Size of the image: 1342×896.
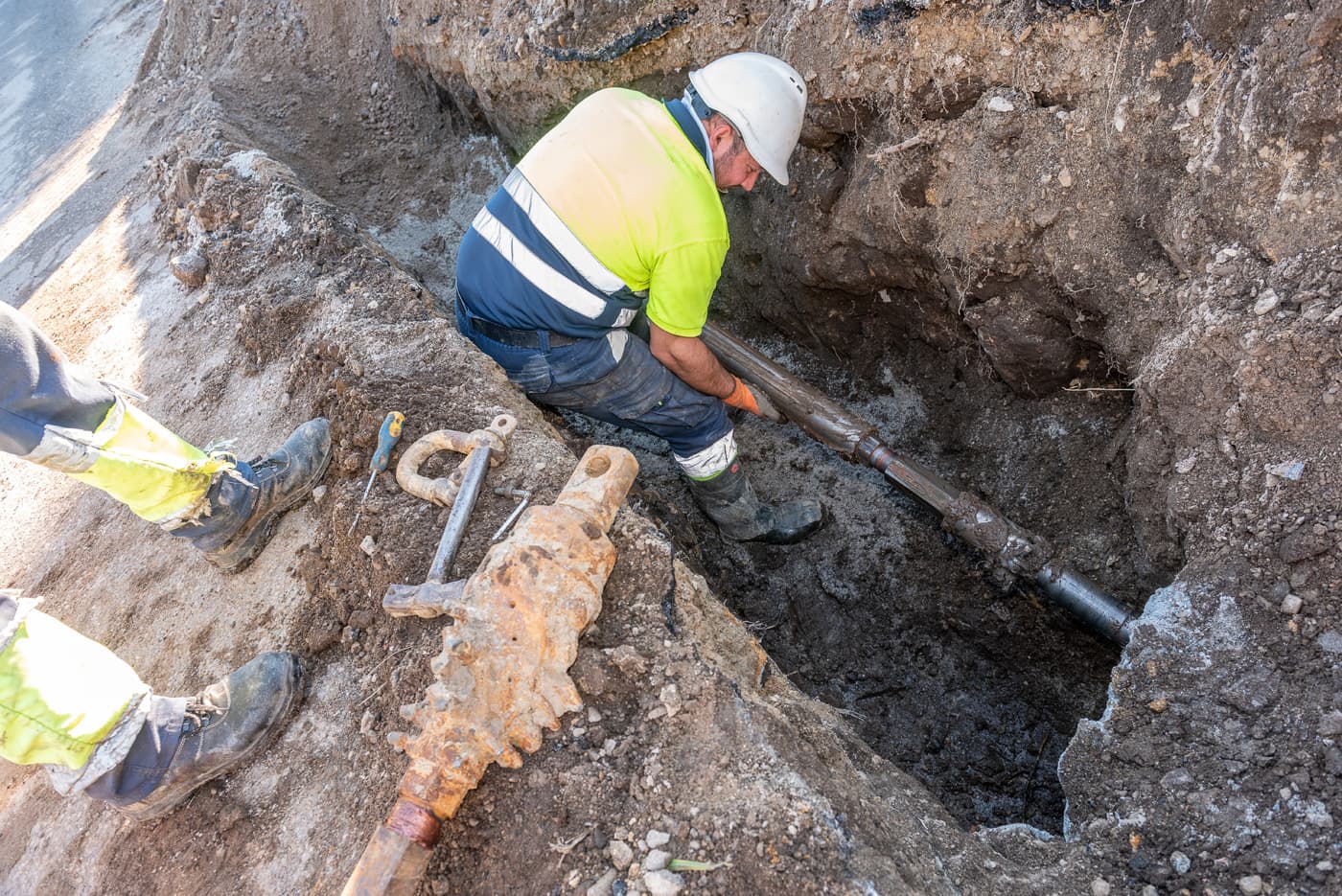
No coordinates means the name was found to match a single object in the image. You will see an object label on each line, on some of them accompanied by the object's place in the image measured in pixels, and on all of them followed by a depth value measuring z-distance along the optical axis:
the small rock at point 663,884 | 1.45
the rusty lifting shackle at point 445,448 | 2.19
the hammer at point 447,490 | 1.87
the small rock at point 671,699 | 1.70
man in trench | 2.29
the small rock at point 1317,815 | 1.41
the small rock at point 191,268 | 3.70
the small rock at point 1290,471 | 1.80
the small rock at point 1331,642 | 1.60
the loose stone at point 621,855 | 1.51
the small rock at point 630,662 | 1.78
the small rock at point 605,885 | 1.49
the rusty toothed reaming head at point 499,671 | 1.55
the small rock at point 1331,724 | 1.49
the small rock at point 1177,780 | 1.60
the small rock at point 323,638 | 2.15
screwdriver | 2.35
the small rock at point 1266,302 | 1.88
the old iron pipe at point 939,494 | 2.41
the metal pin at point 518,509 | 2.08
